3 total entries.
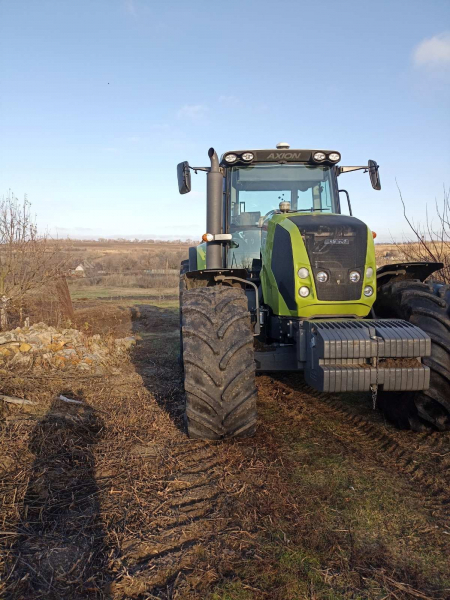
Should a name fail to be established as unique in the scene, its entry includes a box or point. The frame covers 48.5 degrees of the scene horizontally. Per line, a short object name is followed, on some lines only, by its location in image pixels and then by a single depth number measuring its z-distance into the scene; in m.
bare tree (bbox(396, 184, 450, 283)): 7.65
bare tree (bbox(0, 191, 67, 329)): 10.17
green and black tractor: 3.87
